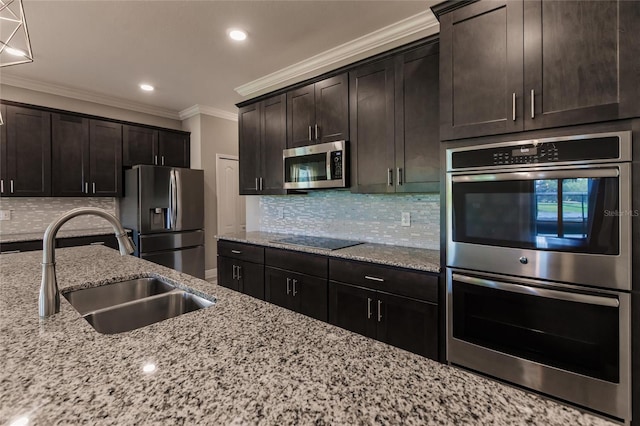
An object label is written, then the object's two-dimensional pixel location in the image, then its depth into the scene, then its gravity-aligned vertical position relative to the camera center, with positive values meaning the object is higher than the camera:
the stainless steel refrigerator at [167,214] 3.85 -0.02
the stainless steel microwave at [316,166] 2.59 +0.42
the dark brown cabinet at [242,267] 2.92 -0.56
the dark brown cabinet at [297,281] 2.42 -0.59
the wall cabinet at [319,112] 2.61 +0.91
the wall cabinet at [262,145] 3.12 +0.72
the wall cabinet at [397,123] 2.12 +0.66
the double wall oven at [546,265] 1.33 -0.27
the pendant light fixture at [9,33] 2.28 +1.57
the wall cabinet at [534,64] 1.31 +0.71
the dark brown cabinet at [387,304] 1.87 -0.63
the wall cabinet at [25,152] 3.27 +0.69
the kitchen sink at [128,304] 1.26 -0.41
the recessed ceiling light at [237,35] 2.57 +1.53
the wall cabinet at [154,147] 4.16 +0.97
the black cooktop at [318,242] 2.59 -0.28
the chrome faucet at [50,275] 0.97 -0.20
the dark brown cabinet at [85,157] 3.60 +0.72
